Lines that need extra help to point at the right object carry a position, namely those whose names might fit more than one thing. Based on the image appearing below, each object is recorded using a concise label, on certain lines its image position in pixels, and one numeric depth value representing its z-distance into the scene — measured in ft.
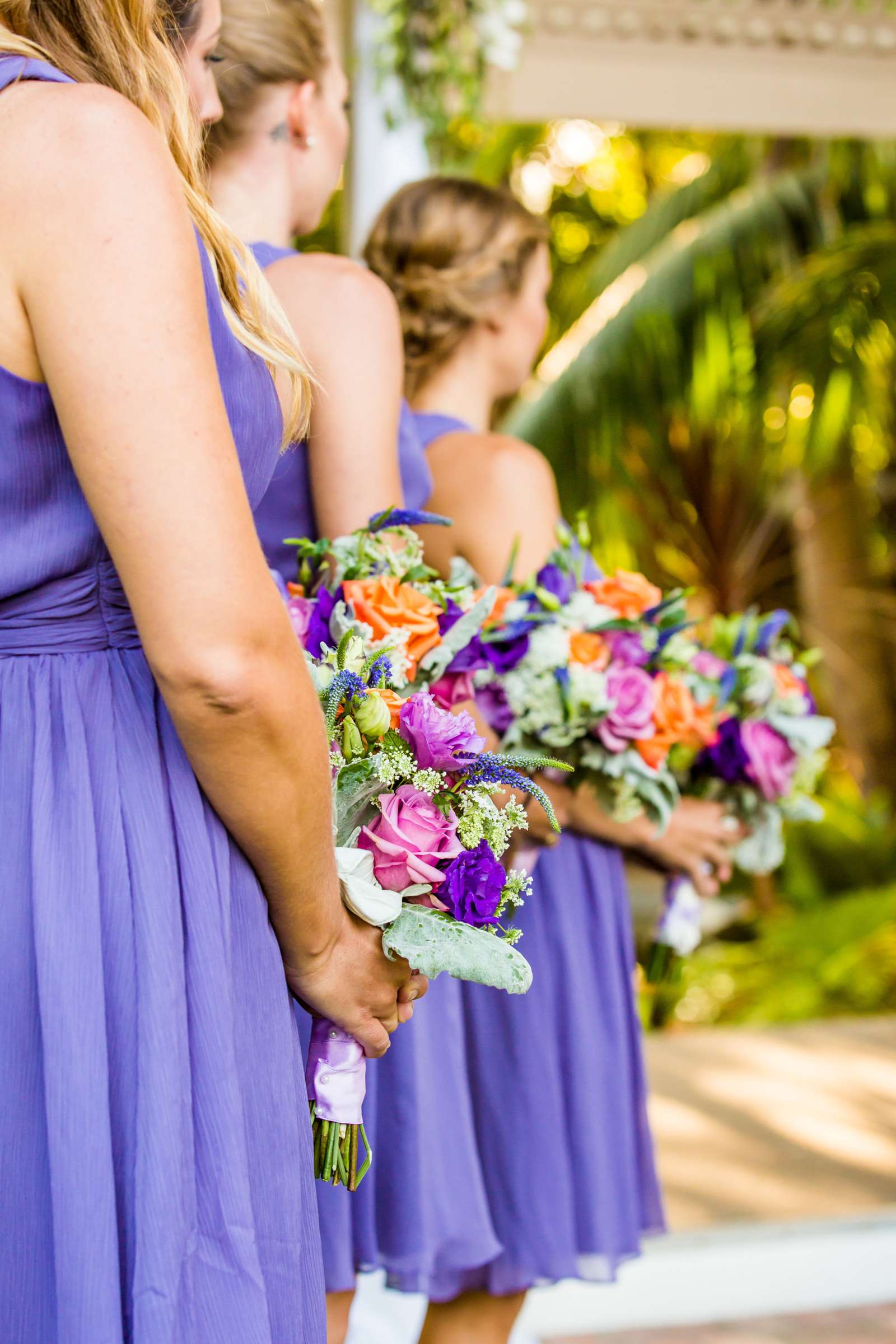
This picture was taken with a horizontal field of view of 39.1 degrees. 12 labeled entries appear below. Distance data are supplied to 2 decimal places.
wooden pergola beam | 10.43
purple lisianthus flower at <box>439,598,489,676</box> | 5.41
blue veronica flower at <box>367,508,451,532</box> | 4.83
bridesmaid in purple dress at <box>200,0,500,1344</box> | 5.64
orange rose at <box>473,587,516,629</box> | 6.63
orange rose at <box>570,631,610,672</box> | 6.66
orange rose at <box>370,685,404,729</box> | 4.33
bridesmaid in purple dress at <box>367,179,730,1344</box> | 7.01
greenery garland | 9.28
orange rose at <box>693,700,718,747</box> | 7.41
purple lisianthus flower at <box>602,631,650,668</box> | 6.91
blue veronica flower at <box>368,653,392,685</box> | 4.41
